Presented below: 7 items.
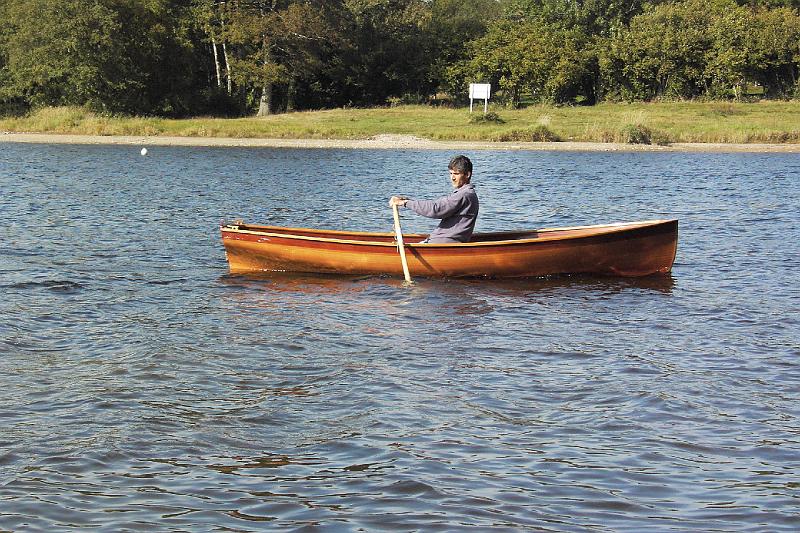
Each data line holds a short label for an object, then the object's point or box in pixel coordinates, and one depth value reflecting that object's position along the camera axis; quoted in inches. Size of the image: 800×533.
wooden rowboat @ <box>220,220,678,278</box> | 511.2
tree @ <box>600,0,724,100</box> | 2103.8
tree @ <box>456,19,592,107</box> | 2111.2
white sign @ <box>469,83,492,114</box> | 1925.4
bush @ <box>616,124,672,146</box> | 1637.6
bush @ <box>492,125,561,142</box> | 1690.5
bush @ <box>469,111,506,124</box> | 1834.4
